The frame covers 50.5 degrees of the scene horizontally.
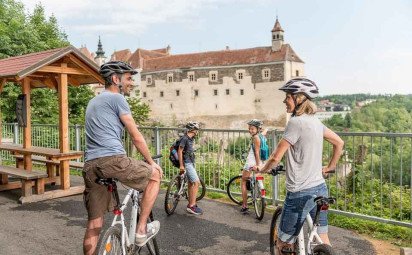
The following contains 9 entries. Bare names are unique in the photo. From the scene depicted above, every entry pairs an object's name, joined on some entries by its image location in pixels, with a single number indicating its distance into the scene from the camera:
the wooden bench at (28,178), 8.34
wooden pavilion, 8.40
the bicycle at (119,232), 3.69
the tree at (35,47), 24.28
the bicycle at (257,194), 7.07
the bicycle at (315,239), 3.44
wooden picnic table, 8.45
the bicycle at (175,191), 7.35
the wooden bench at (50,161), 9.65
